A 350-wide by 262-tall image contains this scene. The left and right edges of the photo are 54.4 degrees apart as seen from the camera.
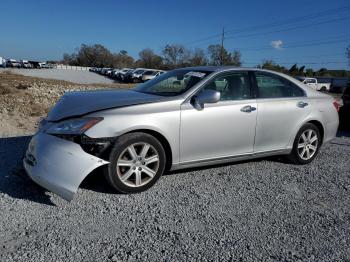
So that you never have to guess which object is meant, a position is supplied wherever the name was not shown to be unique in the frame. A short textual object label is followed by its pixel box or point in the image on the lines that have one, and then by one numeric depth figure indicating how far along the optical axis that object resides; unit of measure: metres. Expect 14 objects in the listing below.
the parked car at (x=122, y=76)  38.74
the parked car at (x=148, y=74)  34.69
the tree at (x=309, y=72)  69.64
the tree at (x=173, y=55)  89.56
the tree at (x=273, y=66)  71.20
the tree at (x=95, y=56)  119.94
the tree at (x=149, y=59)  93.24
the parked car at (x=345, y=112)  8.76
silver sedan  3.57
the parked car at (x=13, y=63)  74.12
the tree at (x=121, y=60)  114.38
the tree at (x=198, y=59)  78.07
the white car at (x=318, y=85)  39.41
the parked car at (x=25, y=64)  76.22
